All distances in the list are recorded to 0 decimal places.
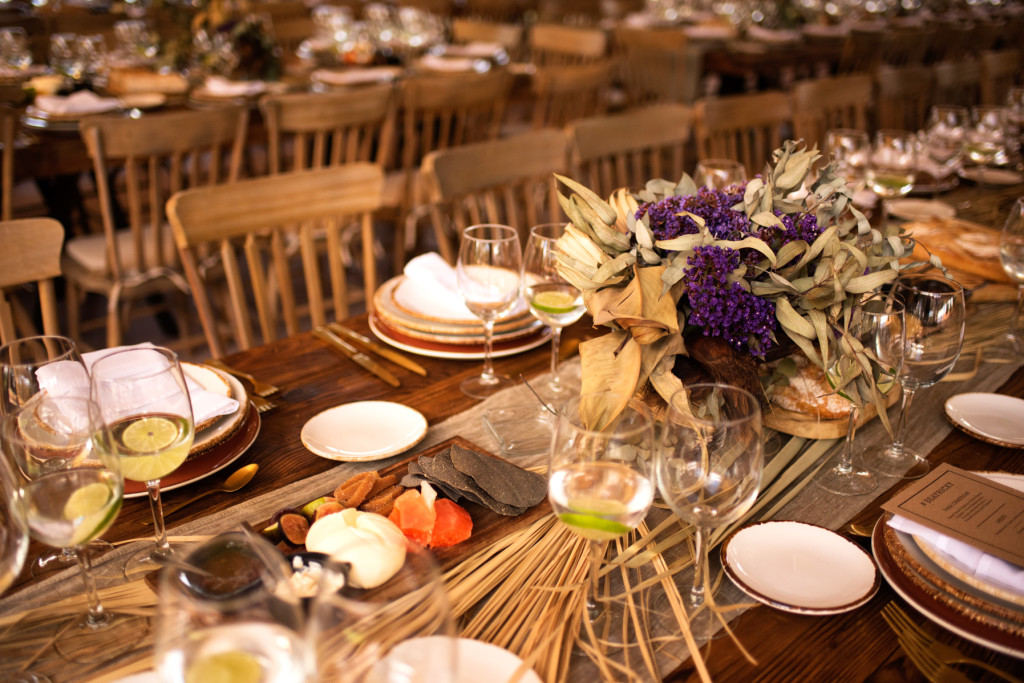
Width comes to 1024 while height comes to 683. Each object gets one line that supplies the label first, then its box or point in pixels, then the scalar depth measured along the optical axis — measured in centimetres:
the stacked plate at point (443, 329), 138
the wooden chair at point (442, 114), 295
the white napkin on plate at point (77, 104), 274
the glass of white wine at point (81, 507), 74
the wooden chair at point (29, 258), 140
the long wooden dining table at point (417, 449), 77
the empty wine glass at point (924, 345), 105
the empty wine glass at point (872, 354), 102
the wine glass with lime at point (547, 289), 120
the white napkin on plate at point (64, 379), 95
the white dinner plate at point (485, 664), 71
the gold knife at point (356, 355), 130
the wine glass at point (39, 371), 95
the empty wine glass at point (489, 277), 123
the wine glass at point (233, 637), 47
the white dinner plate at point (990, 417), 114
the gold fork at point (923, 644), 77
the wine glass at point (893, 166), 189
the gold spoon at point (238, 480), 101
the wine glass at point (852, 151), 198
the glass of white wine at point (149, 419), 84
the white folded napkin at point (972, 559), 81
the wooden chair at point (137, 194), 223
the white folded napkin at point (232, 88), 312
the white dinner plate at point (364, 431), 108
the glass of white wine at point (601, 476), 75
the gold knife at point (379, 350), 133
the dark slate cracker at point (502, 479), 94
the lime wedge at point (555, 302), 120
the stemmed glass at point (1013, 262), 136
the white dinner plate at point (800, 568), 82
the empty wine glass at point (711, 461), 74
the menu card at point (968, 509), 84
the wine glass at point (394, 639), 48
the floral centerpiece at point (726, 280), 100
